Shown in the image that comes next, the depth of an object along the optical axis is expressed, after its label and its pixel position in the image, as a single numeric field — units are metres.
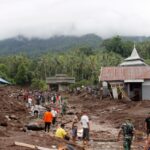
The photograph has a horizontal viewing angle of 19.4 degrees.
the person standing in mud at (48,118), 24.28
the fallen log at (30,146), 15.99
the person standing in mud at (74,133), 20.50
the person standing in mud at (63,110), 38.33
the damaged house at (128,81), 53.47
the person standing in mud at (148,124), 19.76
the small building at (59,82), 95.12
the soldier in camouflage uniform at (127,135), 16.58
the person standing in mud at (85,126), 20.11
